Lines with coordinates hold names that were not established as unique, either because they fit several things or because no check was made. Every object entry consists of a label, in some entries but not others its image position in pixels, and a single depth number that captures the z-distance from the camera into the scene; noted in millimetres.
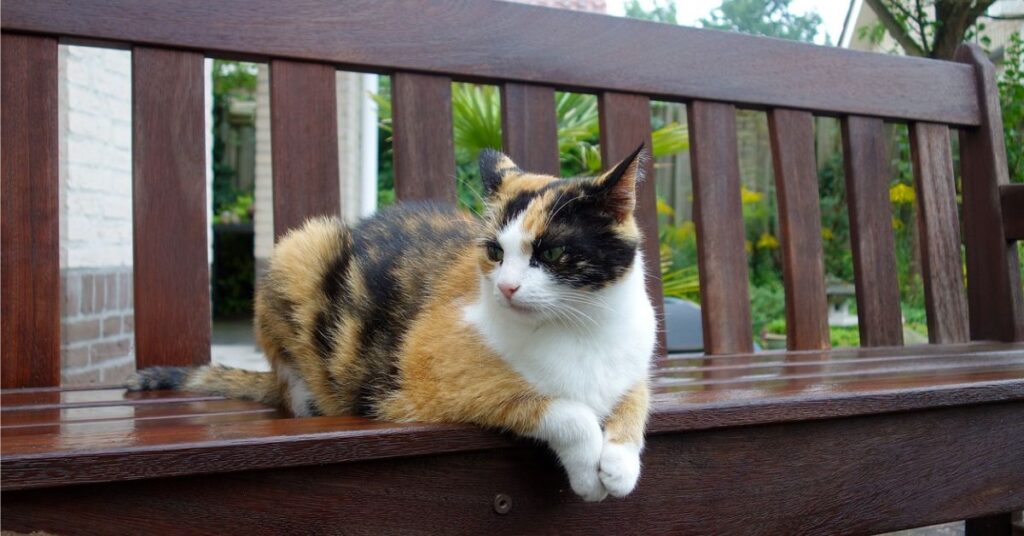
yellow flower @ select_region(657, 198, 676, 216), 6799
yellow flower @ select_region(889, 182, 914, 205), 5797
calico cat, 1104
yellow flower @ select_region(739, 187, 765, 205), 7137
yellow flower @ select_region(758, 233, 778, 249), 7164
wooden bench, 1028
